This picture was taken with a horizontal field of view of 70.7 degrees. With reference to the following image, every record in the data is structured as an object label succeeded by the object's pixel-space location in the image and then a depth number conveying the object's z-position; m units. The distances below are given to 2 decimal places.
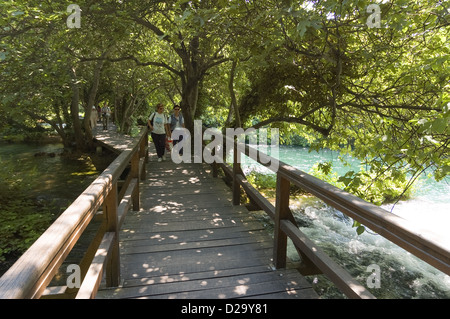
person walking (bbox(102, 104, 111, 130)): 21.46
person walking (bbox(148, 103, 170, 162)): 8.07
